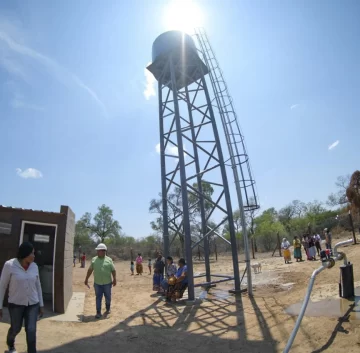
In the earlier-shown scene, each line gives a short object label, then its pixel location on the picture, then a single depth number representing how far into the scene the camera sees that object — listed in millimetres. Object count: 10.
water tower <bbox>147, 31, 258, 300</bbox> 9523
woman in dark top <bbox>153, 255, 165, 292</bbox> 10805
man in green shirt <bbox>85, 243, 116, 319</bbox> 7355
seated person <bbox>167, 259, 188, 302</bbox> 8671
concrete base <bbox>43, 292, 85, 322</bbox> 6641
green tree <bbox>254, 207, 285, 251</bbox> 35753
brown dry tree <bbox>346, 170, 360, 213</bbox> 27266
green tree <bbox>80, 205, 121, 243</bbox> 62094
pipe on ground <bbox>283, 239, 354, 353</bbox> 3314
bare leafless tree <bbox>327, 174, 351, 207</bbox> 57562
